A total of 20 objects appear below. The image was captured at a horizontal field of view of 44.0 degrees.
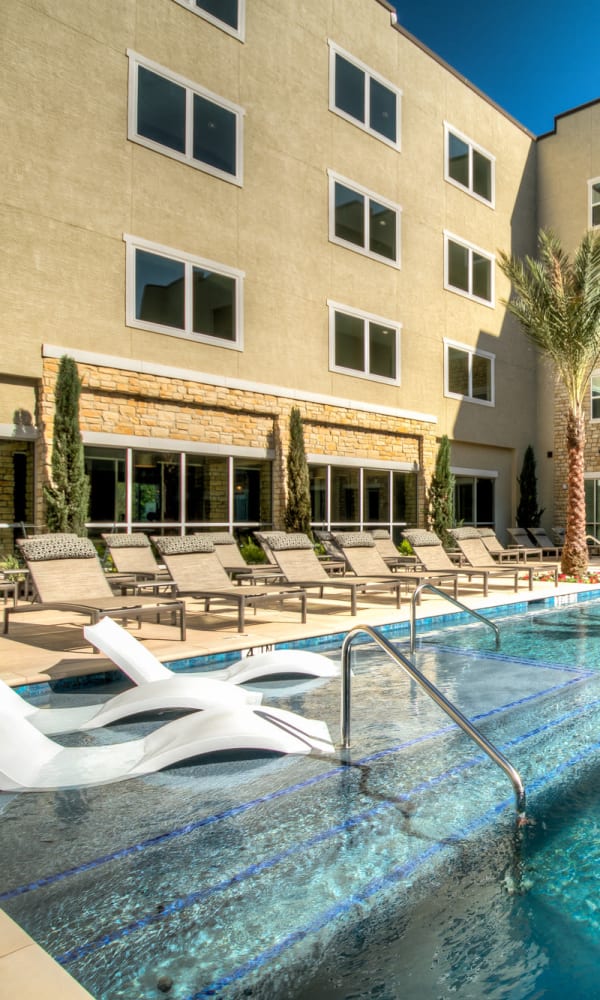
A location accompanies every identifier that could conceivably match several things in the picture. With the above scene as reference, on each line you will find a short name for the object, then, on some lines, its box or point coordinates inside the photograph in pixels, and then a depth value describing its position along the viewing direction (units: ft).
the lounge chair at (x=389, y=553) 42.55
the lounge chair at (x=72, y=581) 22.87
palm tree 48.44
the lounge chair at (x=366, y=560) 34.94
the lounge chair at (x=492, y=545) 48.51
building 40.60
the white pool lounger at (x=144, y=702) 15.26
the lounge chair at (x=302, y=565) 30.66
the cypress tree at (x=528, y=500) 73.46
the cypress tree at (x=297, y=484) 51.44
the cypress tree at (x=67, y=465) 39.29
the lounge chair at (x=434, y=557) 37.14
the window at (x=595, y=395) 73.46
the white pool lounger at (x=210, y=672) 17.74
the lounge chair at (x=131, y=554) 34.78
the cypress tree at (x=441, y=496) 62.75
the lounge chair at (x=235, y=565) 35.06
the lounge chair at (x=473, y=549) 42.19
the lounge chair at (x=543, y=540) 67.06
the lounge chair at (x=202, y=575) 26.13
